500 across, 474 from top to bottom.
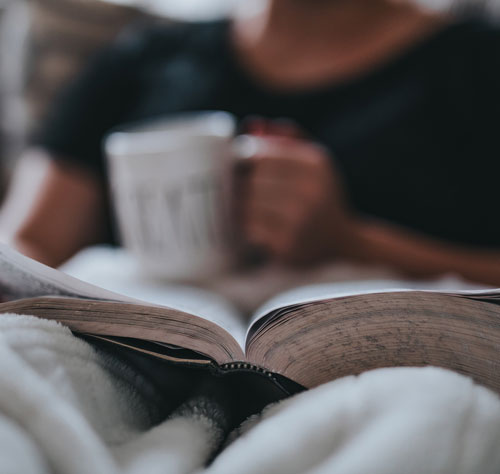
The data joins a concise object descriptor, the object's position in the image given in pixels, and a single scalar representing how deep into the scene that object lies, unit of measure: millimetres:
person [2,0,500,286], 640
